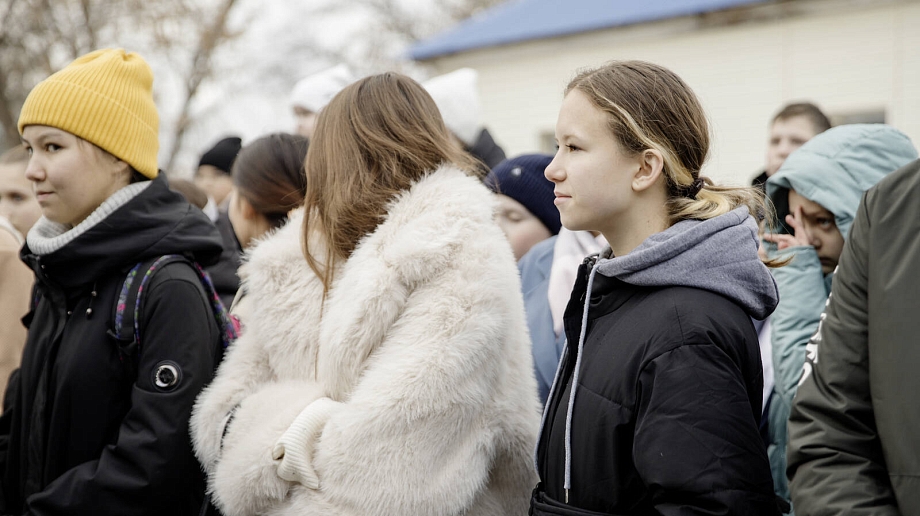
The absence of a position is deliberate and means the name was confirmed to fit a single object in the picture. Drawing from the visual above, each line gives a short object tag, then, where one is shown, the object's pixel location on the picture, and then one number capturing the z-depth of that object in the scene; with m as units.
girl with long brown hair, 2.10
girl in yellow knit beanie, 2.44
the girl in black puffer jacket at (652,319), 1.67
